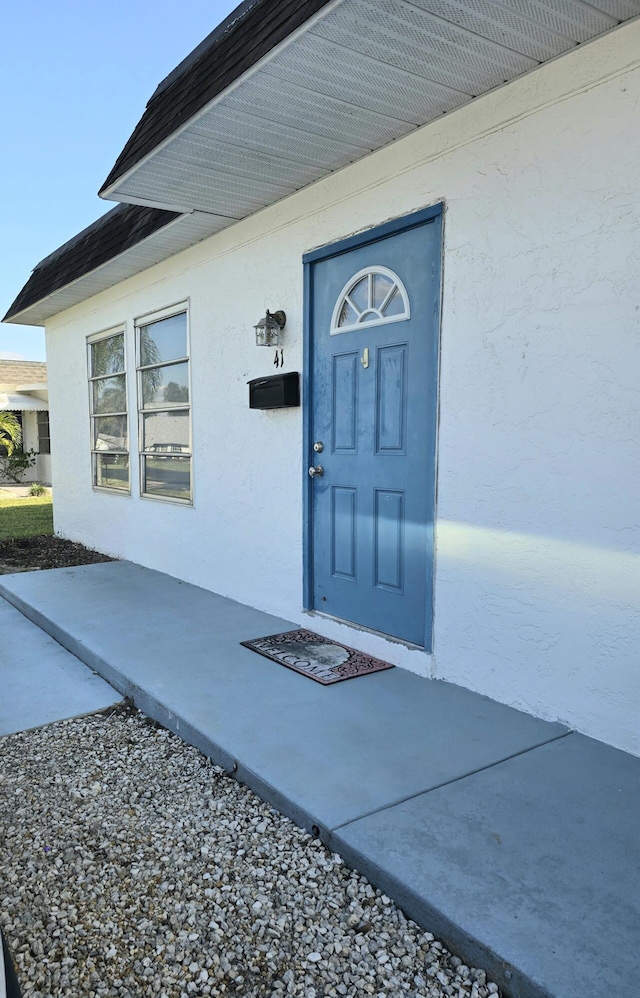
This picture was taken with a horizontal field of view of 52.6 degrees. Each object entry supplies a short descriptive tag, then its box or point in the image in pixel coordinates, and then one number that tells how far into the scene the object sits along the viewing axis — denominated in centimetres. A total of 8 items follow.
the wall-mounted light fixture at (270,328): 455
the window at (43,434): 2012
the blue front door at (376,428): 359
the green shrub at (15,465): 1836
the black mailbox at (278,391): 446
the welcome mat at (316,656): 367
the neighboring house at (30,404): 1895
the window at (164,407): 600
